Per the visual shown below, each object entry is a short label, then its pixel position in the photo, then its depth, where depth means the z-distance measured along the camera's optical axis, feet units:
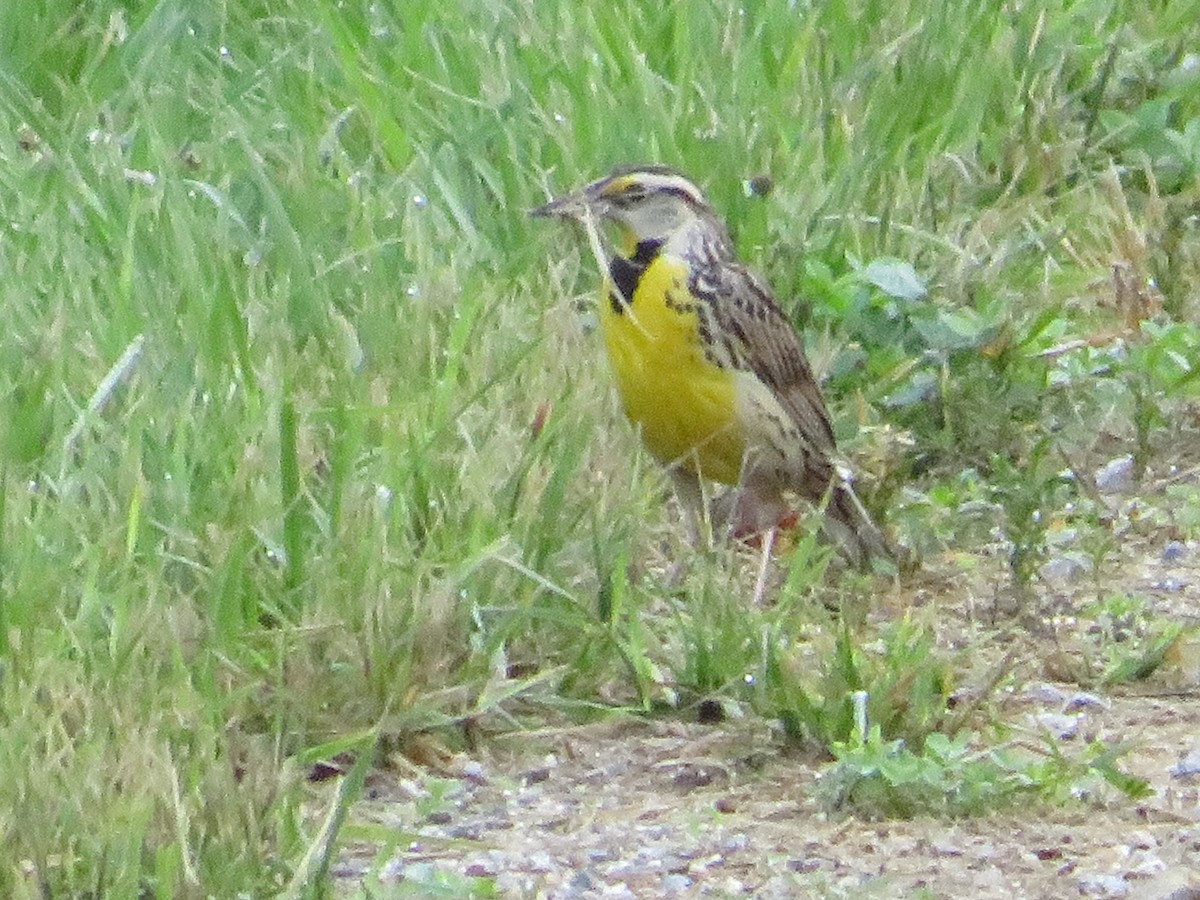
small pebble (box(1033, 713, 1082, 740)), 29.73
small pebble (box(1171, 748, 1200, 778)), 28.14
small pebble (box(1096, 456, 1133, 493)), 38.70
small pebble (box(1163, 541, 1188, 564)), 36.04
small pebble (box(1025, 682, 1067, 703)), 30.89
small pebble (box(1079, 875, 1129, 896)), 24.59
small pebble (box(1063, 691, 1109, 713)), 30.71
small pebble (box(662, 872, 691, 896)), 25.08
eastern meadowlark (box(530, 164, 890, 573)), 36.27
